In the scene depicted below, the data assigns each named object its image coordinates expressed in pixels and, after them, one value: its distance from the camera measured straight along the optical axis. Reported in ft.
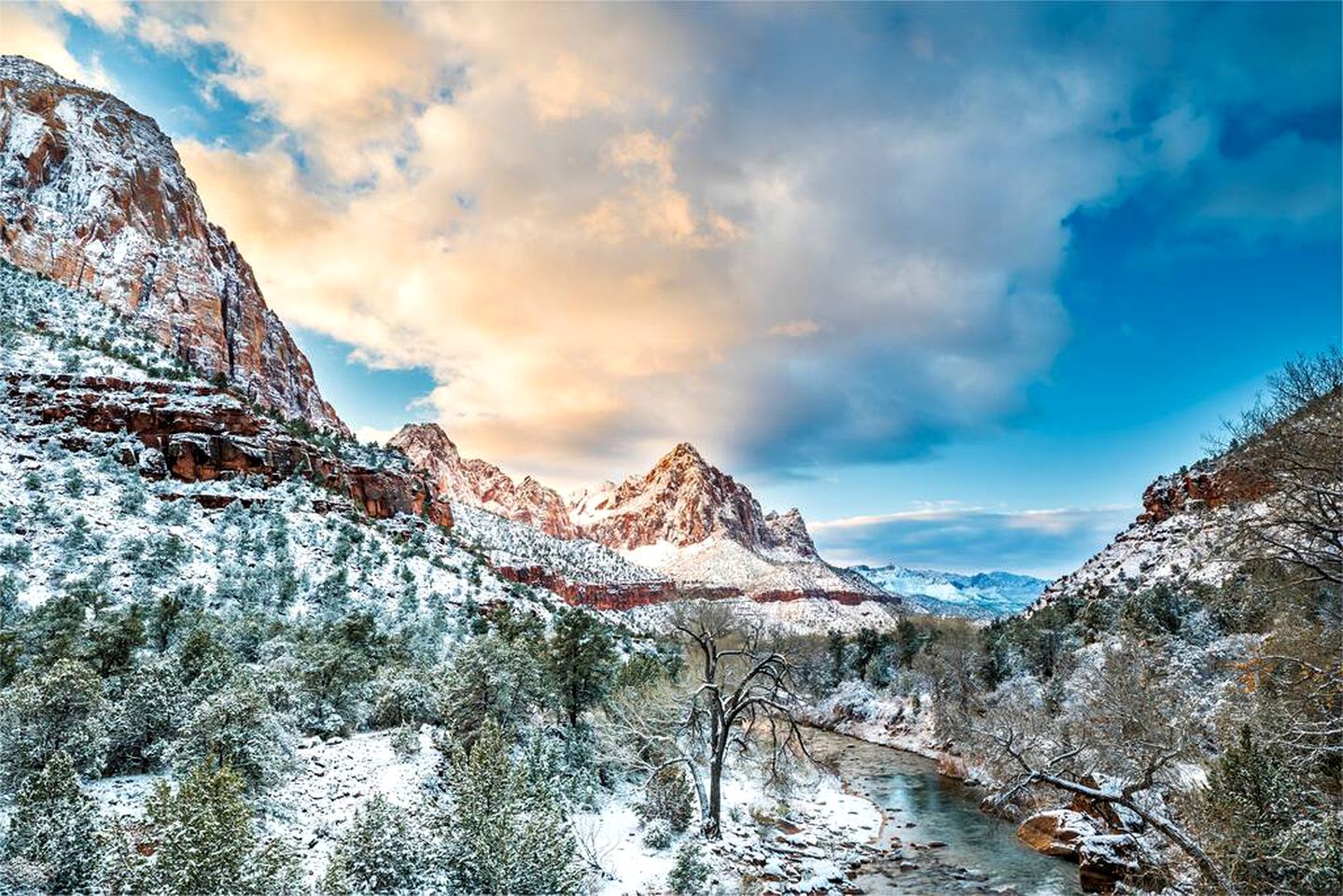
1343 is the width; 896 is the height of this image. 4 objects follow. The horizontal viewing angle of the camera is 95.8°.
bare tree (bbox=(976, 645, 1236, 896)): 59.26
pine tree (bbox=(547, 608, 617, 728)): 80.89
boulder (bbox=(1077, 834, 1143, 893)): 56.39
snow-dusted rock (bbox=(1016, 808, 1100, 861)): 64.69
